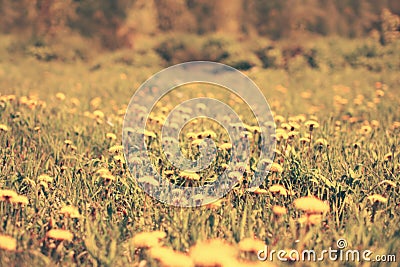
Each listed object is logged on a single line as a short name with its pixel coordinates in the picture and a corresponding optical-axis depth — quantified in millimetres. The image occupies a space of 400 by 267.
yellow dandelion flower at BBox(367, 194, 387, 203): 3611
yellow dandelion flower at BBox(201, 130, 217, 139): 5106
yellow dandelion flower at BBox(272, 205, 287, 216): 3371
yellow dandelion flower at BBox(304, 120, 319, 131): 5026
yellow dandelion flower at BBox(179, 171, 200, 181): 4180
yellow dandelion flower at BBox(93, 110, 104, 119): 6117
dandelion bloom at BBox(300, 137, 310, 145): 5137
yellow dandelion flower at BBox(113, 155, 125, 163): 4484
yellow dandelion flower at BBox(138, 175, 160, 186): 4117
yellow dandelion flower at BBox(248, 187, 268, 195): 3974
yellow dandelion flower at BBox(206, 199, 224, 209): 3746
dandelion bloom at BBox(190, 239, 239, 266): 2477
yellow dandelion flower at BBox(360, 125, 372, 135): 6341
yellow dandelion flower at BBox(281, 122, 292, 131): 5258
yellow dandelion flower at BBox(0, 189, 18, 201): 3268
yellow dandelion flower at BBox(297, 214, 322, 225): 3234
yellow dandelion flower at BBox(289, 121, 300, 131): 5090
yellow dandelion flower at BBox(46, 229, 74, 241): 3061
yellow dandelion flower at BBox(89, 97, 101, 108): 8691
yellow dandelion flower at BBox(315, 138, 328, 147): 5151
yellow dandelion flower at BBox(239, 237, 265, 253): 2871
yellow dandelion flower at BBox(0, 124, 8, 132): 5311
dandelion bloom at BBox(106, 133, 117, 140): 5441
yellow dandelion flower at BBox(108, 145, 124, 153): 4816
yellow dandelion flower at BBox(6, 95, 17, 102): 6527
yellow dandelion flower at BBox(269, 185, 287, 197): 3818
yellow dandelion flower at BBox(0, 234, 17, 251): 2732
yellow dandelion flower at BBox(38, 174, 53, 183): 4037
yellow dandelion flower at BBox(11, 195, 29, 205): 3324
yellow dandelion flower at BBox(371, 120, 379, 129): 6961
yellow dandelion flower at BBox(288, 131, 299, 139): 5000
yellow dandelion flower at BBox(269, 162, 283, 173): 4362
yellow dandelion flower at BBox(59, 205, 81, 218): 3336
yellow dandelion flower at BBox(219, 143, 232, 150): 4914
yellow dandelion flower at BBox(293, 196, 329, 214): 3140
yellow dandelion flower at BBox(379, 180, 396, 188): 4007
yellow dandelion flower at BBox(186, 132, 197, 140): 5111
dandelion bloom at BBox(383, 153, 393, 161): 4772
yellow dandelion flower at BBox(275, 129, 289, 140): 5059
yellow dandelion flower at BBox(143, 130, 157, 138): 5248
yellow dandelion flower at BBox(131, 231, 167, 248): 2894
